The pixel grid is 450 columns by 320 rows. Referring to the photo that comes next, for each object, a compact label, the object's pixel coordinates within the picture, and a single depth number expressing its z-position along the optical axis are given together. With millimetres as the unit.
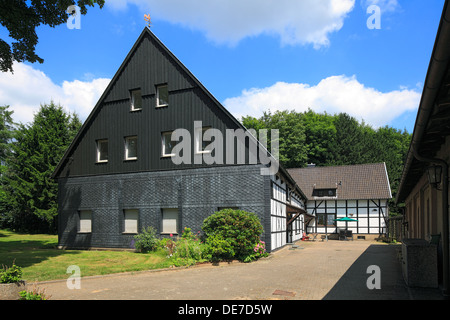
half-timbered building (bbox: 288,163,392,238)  33219
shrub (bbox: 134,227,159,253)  16719
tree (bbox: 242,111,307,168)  50188
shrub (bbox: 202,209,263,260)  13805
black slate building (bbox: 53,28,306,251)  16641
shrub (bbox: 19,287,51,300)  6607
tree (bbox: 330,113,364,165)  50188
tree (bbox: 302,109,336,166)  54038
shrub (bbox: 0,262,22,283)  7286
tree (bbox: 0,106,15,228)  34425
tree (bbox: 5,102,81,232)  31734
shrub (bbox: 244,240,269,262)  14411
